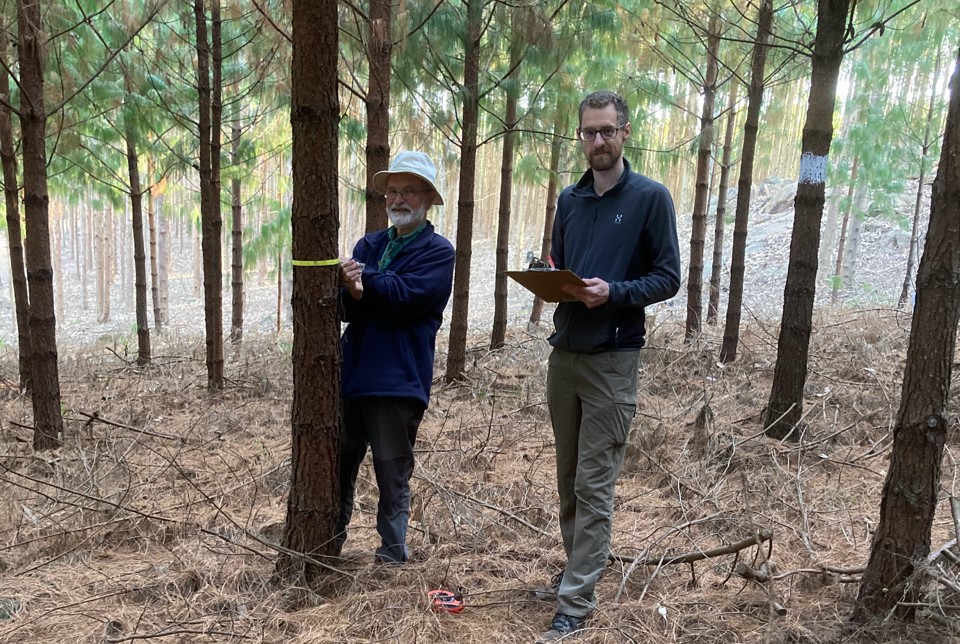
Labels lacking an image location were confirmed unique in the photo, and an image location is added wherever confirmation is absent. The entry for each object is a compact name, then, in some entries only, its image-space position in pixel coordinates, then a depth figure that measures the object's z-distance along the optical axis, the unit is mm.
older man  2594
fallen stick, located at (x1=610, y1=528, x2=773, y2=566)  2443
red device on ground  2488
